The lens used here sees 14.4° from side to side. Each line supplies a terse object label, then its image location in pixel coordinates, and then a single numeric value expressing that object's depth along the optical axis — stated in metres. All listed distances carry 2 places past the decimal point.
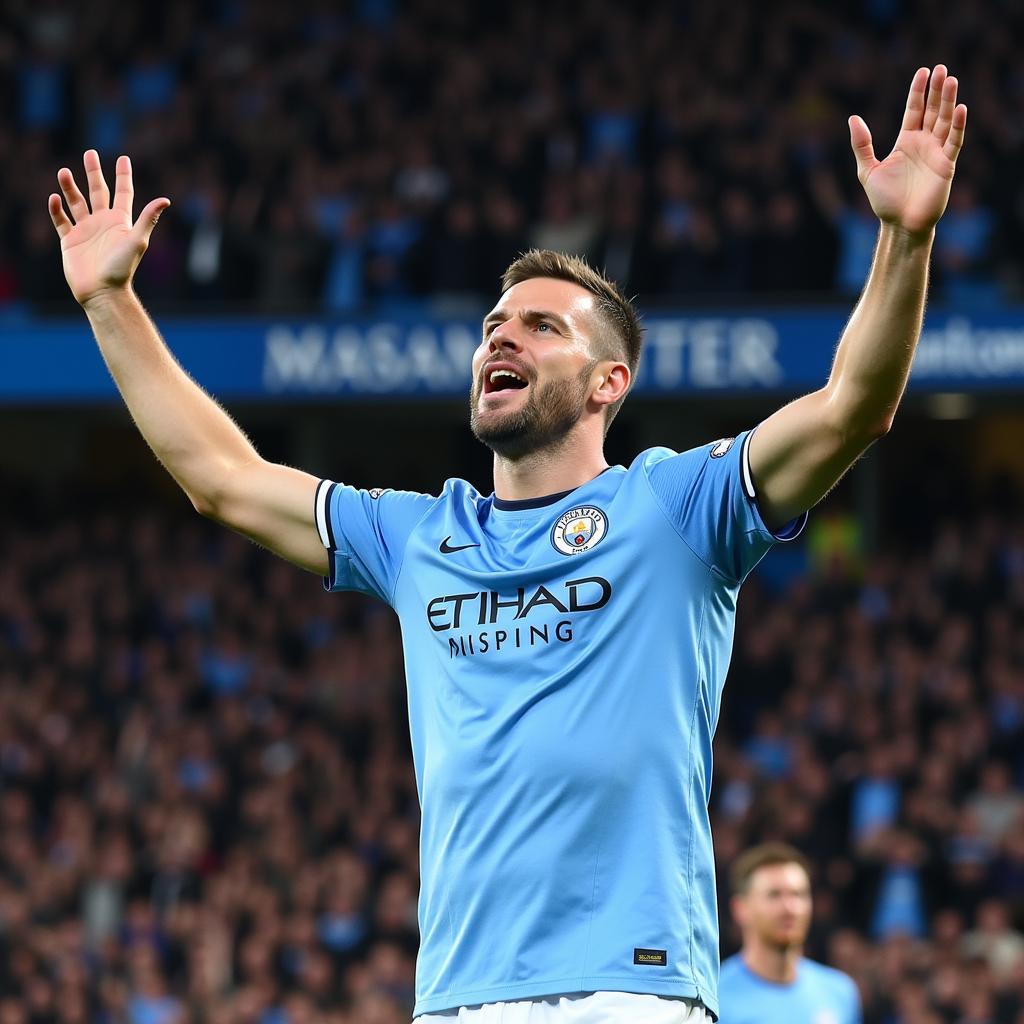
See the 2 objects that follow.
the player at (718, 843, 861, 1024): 14.72
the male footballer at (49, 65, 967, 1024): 6.70
